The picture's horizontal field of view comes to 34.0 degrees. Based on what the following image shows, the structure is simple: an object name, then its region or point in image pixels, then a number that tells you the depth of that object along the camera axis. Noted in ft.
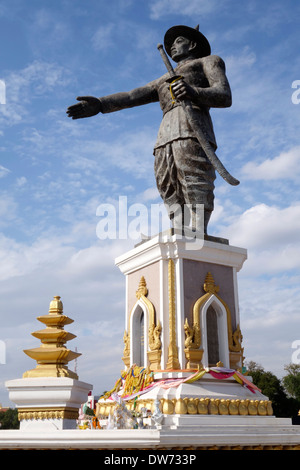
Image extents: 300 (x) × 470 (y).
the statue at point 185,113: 24.21
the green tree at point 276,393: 96.78
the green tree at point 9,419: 118.97
